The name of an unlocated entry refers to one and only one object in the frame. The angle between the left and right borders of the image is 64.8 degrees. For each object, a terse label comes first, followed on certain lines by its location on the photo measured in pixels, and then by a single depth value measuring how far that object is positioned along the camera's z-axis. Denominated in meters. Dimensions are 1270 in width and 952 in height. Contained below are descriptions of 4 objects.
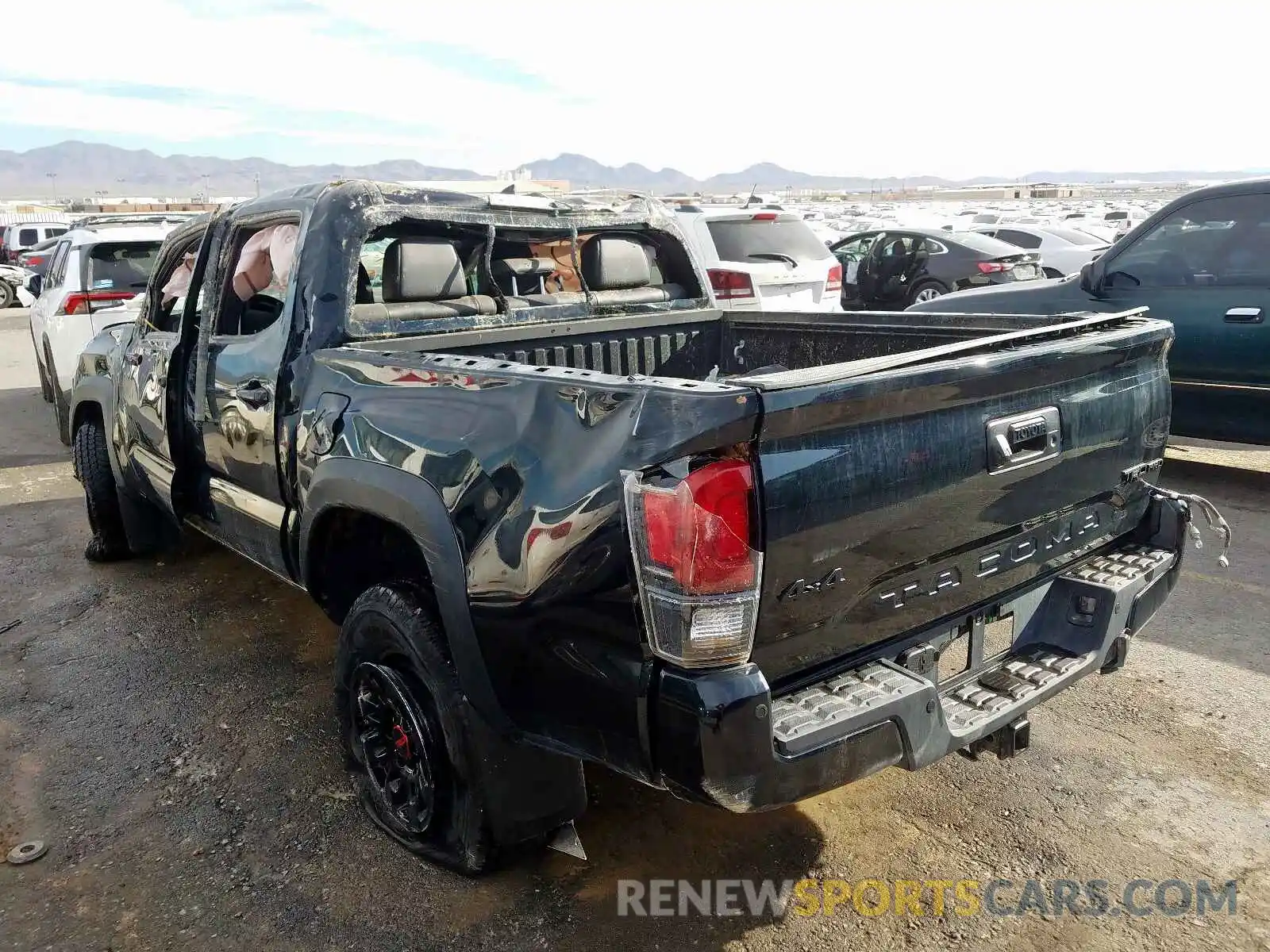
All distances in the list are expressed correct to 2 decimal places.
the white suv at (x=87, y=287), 8.67
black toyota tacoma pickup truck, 2.04
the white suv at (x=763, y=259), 8.43
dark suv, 5.86
